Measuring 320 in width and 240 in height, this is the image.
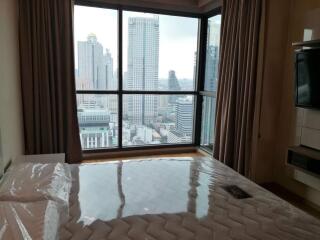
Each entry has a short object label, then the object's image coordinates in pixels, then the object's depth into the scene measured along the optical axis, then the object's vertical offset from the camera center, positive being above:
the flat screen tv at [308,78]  2.47 +0.09
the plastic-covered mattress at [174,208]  1.33 -0.74
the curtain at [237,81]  3.01 +0.06
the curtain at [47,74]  3.25 +0.08
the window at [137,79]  3.97 +0.07
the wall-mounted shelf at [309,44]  2.43 +0.42
